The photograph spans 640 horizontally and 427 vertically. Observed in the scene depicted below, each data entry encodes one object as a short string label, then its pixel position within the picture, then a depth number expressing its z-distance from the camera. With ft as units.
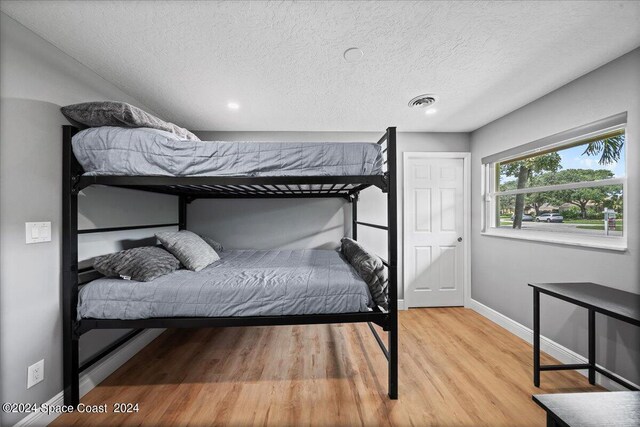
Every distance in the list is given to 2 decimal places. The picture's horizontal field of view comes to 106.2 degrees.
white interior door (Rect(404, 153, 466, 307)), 10.11
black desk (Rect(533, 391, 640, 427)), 2.33
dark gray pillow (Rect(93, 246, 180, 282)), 5.07
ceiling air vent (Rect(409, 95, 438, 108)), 7.02
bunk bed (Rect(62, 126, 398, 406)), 4.83
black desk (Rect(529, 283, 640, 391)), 4.22
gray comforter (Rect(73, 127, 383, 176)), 4.75
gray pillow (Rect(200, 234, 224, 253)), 8.68
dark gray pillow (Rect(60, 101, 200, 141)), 4.66
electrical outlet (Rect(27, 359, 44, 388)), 4.30
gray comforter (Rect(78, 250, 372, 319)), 4.80
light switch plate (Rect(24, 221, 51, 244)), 4.27
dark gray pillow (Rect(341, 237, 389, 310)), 5.21
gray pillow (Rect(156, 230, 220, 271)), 6.17
